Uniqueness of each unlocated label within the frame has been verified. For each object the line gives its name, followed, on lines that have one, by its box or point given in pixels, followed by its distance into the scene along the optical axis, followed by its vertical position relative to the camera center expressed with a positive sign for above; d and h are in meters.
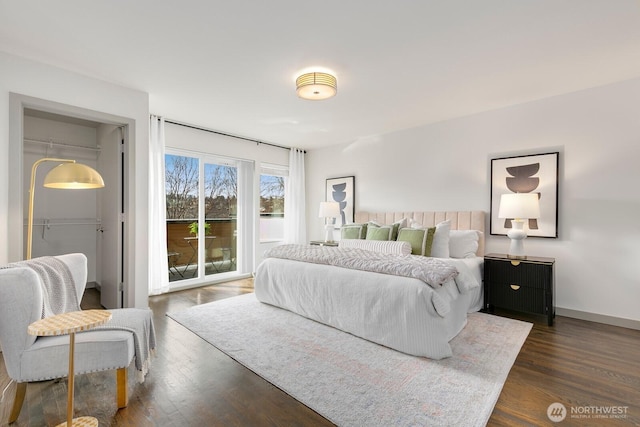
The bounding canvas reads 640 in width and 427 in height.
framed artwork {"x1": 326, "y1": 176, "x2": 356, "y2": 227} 5.65 +0.29
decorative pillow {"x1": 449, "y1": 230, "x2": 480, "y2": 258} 3.87 -0.42
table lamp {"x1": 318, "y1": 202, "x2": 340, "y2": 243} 5.41 -0.03
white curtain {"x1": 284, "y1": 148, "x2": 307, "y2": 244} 6.25 +0.15
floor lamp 2.25 +0.24
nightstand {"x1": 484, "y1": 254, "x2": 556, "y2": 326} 3.24 -0.81
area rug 1.83 -1.19
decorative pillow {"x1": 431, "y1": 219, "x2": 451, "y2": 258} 3.75 -0.39
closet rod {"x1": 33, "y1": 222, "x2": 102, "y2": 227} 4.22 -0.21
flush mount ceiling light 2.89 +1.19
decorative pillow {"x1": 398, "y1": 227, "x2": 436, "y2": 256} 3.69 -0.35
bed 2.45 -0.84
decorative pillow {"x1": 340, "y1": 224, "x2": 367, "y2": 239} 4.54 -0.31
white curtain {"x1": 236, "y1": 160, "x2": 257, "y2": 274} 5.68 -0.19
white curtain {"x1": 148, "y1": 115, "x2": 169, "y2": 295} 4.32 -0.04
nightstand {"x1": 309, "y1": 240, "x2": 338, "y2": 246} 5.26 -0.58
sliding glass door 4.82 -0.09
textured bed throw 2.53 -0.49
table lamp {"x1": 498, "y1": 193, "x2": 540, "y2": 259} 3.37 -0.01
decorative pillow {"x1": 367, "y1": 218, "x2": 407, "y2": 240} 4.10 -0.22
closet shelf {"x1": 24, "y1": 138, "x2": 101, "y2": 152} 4.07 +0.90
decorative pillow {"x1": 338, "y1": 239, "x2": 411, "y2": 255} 3.63 -0.44
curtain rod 4.66 +1.30
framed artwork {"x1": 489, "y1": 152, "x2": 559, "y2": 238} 3.59 +0.33
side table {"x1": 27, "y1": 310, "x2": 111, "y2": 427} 1.47 -0.57
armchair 1.64 -0.78
